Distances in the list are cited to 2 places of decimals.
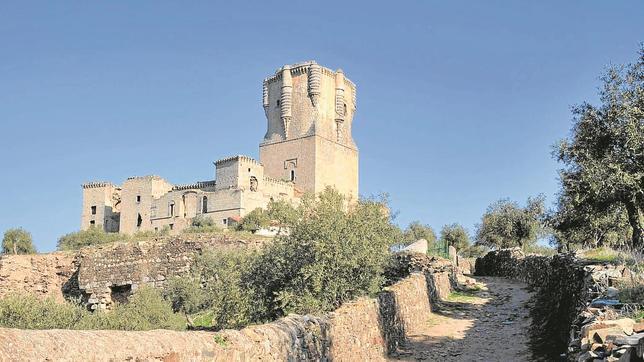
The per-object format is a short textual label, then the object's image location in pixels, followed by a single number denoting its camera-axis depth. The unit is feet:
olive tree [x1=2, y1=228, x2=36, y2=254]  193.98
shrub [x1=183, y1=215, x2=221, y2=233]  236.84
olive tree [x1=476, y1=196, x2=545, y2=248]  144.32
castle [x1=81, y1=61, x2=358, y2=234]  255.29
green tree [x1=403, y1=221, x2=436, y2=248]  212.23
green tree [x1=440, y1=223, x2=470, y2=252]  197.77
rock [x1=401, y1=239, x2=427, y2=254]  105.15
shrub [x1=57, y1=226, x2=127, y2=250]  207.21
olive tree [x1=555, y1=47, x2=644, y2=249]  53.42
